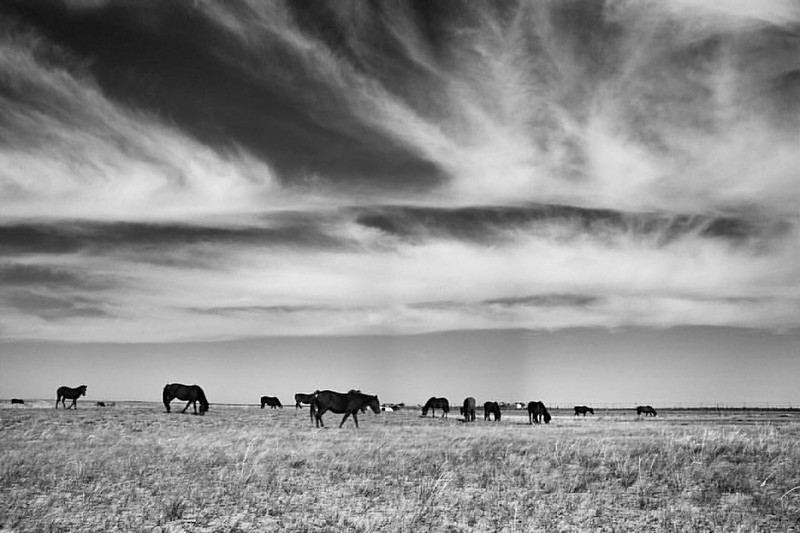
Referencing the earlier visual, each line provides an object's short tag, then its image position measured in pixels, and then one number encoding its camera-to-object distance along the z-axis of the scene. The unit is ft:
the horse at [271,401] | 283.18
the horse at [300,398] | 268.11
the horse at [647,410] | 278.26
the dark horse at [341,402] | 115.08
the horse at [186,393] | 137.80
